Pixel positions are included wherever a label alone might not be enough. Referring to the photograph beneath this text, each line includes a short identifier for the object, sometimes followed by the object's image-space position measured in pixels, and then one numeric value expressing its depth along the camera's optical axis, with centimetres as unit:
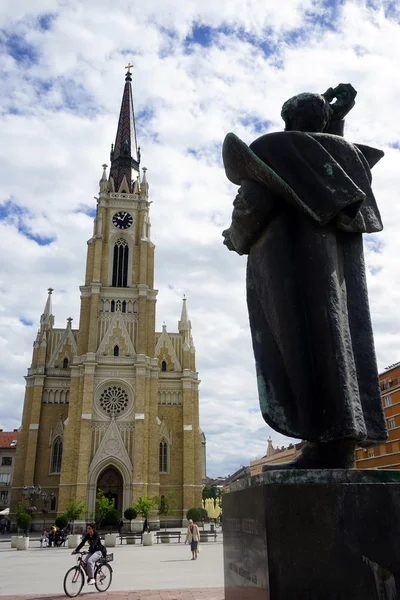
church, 4128
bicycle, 842
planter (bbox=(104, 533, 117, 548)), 2312
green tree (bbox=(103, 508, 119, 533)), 3616
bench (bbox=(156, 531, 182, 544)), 2781
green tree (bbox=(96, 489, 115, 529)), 3641
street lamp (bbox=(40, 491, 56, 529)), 3972
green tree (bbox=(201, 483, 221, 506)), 9305
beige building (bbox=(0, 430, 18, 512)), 6650
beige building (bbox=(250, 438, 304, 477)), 8979
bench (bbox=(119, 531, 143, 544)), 2695
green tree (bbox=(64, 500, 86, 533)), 3555
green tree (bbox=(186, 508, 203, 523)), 4034
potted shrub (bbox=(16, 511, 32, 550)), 3582
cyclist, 895
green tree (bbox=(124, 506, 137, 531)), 3762
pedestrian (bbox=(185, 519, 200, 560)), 1598
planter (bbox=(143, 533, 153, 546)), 2466
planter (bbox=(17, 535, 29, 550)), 2361
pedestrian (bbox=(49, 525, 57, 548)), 2518
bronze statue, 264
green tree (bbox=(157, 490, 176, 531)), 4056
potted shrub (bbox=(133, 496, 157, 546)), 3709
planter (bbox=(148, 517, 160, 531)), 3950
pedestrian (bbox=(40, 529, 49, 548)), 2559
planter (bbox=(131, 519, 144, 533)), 3841
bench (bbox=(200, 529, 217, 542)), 2709
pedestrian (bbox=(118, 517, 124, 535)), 3691
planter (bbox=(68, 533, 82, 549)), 2382
